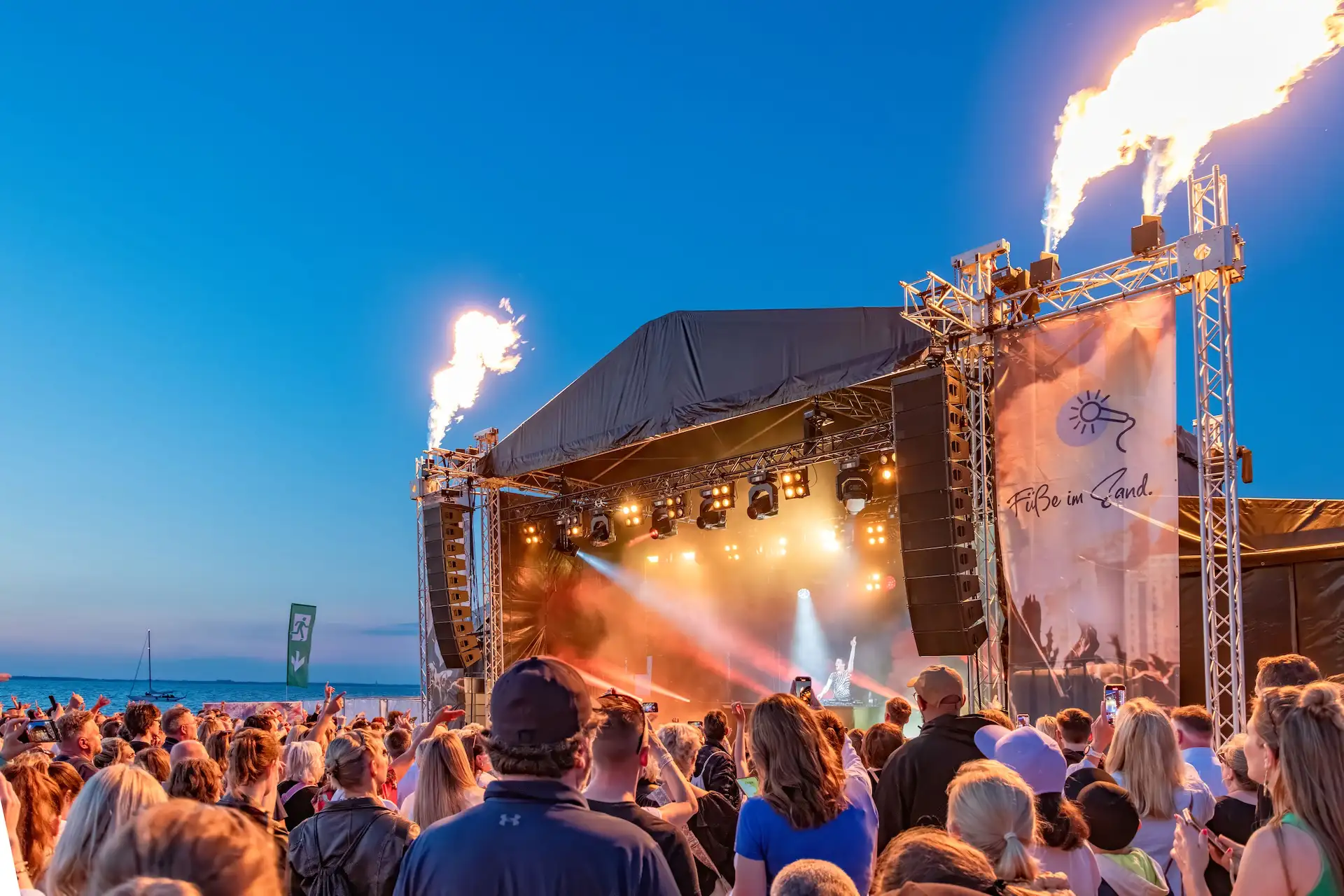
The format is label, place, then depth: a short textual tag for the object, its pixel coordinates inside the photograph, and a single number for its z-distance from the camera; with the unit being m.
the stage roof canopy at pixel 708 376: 10.27
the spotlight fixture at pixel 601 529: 14.56
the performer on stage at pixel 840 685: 16.77
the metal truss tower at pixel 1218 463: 7.71
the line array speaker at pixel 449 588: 14.70
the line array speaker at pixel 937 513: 8.77
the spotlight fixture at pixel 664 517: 13.73
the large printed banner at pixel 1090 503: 8.24
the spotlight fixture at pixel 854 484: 11.30
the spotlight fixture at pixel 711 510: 13.12
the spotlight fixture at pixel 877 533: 13.30
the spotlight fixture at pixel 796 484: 12.23
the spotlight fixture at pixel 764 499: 12.43
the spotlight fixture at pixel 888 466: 11.41
